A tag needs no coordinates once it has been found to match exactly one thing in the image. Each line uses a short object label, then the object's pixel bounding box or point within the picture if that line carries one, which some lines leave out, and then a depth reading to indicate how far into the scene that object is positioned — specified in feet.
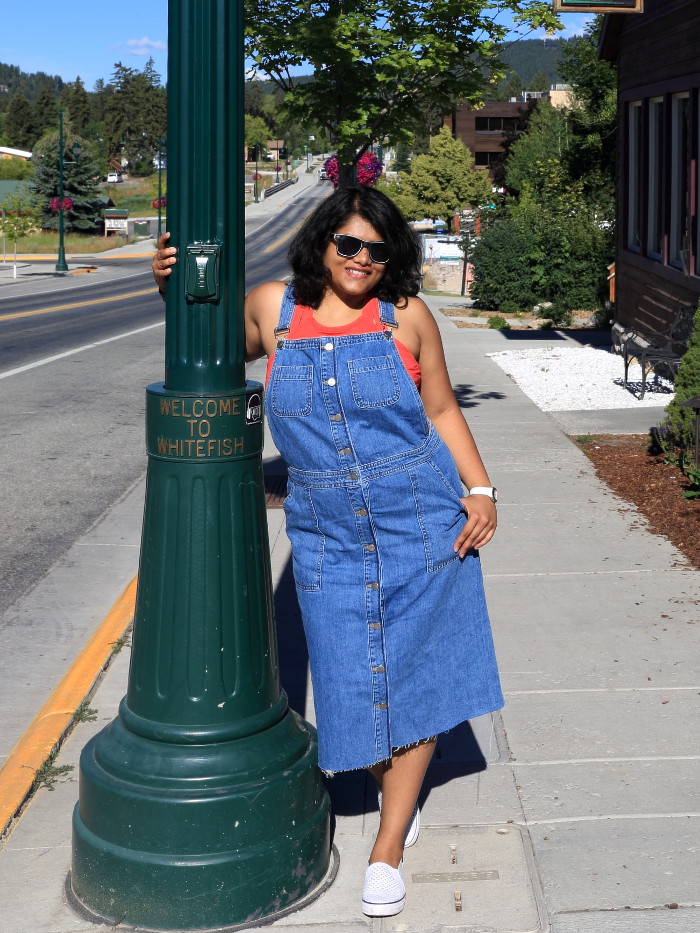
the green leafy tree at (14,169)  378.22
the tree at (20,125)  529.45
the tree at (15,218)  153.89
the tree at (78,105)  561.02
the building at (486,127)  333.83
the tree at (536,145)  147.74
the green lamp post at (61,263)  161.48
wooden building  41.86
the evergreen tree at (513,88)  450.13
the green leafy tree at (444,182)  220.23
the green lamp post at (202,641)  10.06
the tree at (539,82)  482.69
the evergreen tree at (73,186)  241.14
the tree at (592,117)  104.22
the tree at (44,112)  541.34
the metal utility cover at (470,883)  10.21
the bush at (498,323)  72.23
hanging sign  37.19
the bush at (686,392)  27.17
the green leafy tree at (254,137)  608.96
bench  40.04
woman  10.25
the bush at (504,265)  79.56
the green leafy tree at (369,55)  28.04
